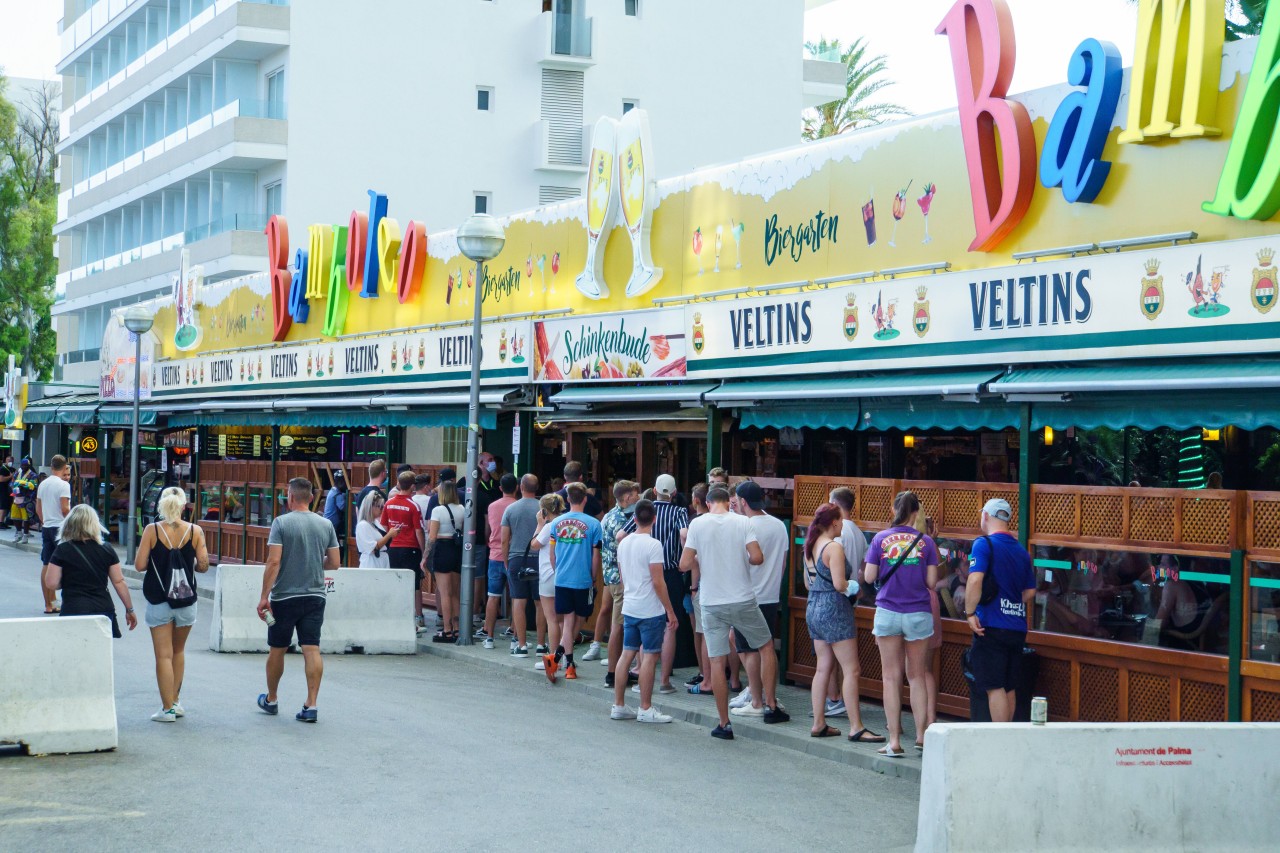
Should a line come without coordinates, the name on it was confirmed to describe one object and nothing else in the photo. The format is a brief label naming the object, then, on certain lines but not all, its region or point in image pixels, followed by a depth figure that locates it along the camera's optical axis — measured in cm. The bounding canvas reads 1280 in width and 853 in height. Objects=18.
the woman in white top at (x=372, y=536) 1778
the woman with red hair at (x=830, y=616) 1126
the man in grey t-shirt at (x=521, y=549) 1590
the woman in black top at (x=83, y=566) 1138
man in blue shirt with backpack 1023
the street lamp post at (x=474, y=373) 1644
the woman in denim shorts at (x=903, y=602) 1084
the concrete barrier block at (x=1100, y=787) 741
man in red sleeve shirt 1758
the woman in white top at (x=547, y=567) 1466
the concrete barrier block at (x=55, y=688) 1031
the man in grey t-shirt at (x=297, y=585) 1157
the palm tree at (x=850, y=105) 4722
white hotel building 4141
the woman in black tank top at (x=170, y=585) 1128
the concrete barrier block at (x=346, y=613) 1597
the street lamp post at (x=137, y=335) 2690
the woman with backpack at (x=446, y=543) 1723
